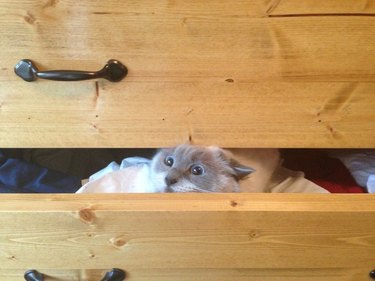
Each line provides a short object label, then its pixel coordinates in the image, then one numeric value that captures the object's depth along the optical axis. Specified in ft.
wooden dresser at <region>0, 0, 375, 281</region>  1.59
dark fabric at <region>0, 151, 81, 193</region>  2.32
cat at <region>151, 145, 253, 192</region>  2.04
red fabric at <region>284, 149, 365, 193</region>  2.39
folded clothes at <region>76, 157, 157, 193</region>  2.22
